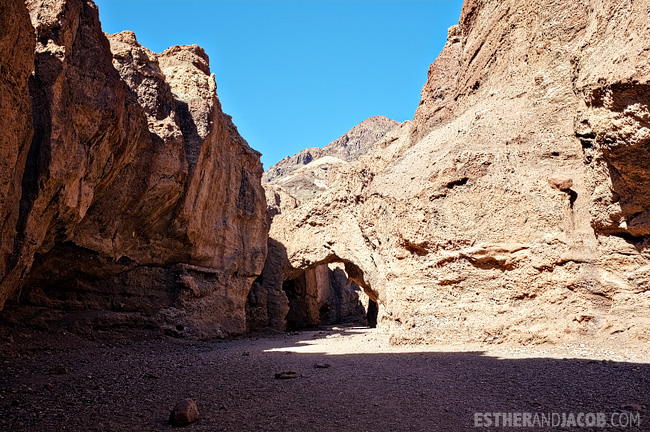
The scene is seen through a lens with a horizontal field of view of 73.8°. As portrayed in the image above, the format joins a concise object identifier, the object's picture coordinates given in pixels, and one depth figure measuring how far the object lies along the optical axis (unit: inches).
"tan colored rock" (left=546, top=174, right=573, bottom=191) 303.1
